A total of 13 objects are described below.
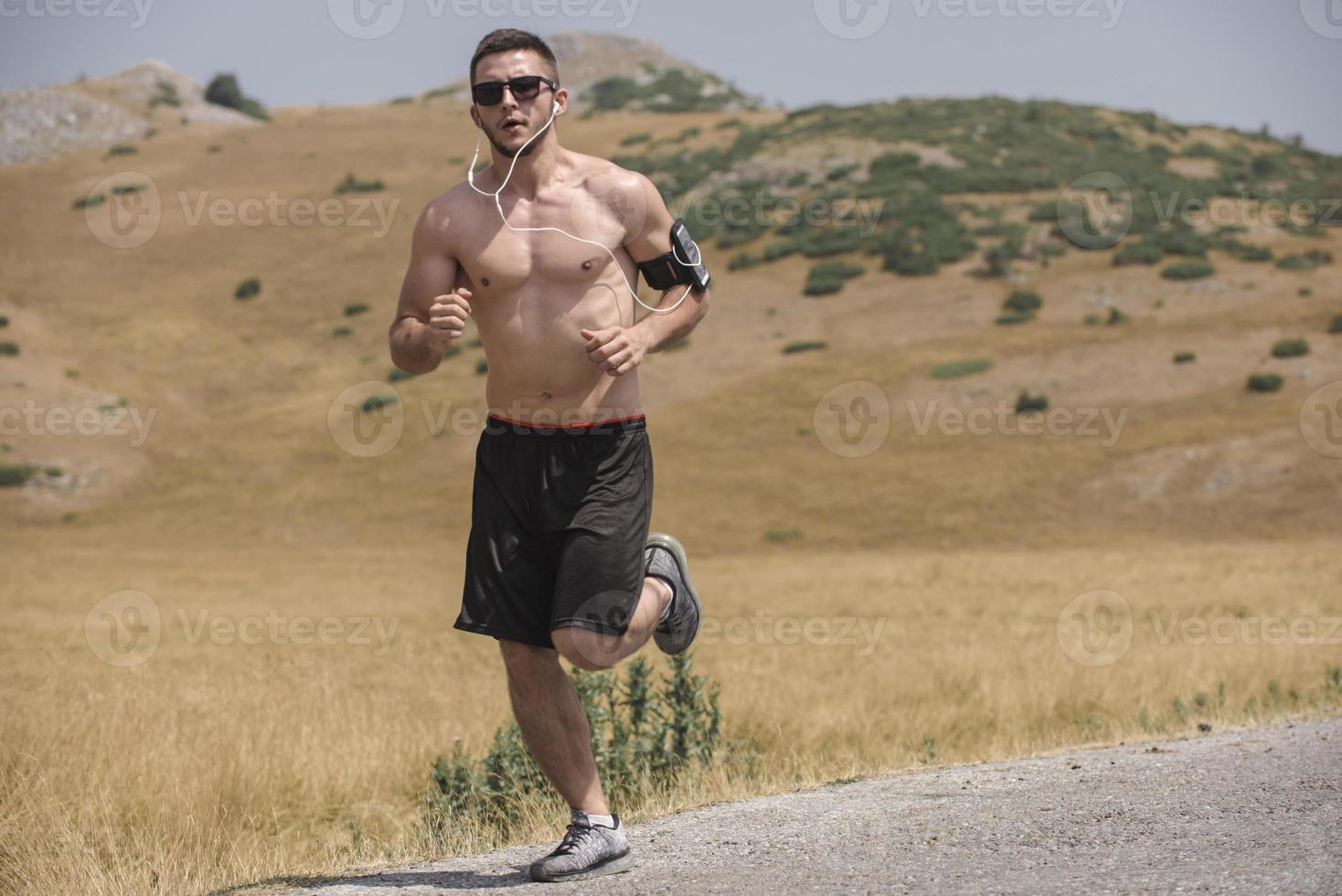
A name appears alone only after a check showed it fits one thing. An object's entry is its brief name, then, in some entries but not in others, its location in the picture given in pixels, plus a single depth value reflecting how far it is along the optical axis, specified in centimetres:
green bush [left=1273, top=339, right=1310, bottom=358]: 4434
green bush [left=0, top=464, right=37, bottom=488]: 4497
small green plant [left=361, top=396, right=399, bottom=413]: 5034
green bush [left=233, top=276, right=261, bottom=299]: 6681
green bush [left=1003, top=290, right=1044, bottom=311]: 5347
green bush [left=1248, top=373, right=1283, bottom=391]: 4228
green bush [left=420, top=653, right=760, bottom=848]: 710
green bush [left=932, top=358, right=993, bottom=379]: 4656
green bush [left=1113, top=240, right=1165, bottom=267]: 5672
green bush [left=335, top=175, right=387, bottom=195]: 8031
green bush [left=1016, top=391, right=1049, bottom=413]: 4319
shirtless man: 500
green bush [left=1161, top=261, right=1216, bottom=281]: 5456
